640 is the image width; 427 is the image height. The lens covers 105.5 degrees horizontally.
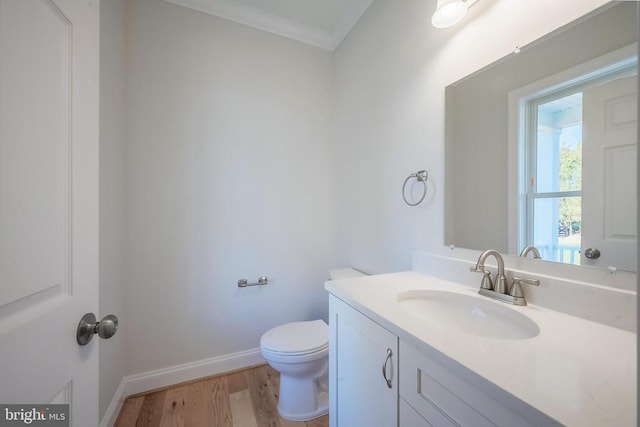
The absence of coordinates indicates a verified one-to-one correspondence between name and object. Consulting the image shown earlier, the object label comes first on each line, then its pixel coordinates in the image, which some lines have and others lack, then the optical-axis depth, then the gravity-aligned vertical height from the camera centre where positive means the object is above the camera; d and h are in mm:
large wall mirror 667 +220
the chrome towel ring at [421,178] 1251 +177
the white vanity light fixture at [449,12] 1018 +852
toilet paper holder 1816 -538
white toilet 1350 -903
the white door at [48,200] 406 +23
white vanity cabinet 474 -466
